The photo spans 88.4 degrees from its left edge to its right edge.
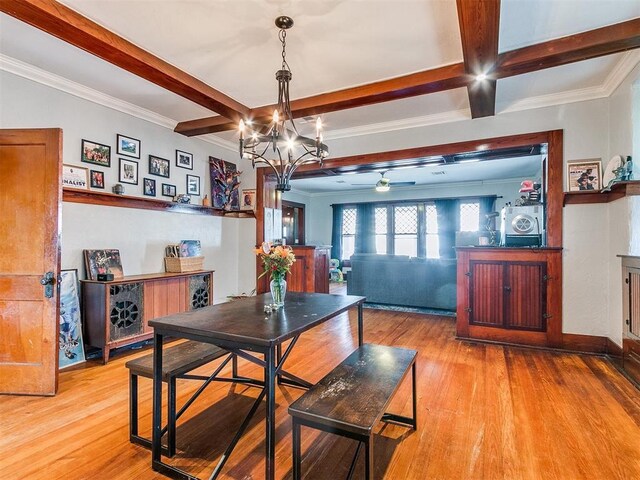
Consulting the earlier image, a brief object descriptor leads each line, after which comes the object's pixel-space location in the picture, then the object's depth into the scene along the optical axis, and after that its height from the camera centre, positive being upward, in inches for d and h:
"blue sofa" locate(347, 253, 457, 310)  207.6 -25.3
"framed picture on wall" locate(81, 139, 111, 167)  131.0 +35.5
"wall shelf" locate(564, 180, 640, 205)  112.9 +18.9
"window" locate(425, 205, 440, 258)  348.5 +12.3
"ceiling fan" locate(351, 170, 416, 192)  277.1 +49.4
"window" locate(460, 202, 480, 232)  330.3 +27.1
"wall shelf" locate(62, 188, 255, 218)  126.6 +17.1
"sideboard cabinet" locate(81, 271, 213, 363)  123.0 -26.5
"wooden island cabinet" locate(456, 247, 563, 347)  138.0 -22.6
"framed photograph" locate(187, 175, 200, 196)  176.1 +30.2
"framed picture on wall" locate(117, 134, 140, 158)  143.1 +41.9
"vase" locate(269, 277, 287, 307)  83.1 -12.2
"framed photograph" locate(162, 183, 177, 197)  162.2 +25.2
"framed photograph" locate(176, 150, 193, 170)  170.1 +42.8
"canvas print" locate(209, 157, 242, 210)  190.5 +34.0
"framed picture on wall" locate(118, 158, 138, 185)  144.0 +30.7
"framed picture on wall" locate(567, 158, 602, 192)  131.9 +27.9
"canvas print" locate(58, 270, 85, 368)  118.7 -31.0
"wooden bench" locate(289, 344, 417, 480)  51.6 -28.4
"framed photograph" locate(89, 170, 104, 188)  133.1 +25.2
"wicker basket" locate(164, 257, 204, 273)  157.5 -11.4
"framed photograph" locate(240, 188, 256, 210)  202.5 +26.1
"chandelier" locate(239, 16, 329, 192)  87.0 +28.0
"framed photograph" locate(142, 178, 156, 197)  153.1 +25.3
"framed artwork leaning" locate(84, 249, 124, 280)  129.8 -9.3
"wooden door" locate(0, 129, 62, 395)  100.8 -1.2
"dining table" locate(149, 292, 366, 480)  56.5 -17.0
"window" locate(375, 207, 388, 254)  374.3 +15.0
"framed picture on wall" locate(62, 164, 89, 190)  123.6 +24.2
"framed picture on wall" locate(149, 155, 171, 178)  156.3 +36.1
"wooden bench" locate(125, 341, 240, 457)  70.5 -29.0
